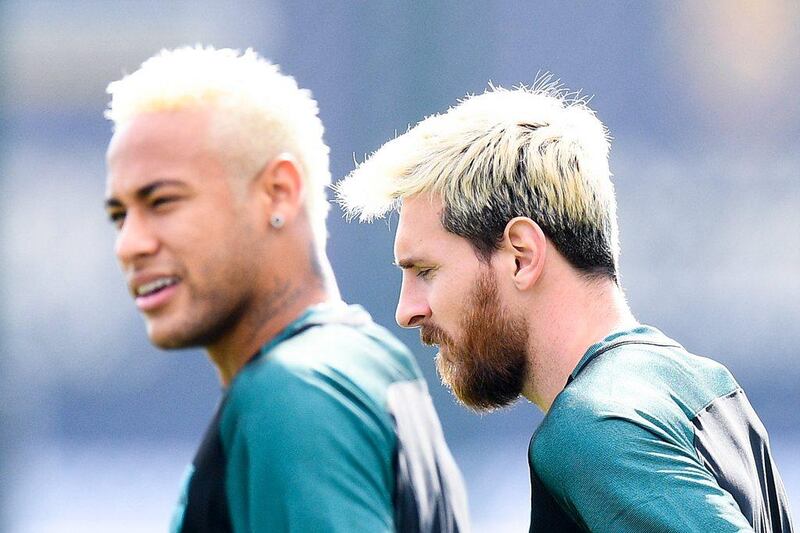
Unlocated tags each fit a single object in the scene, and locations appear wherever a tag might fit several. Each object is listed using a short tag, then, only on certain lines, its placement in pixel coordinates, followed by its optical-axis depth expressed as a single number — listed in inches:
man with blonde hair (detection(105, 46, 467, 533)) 355.8
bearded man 361.1
